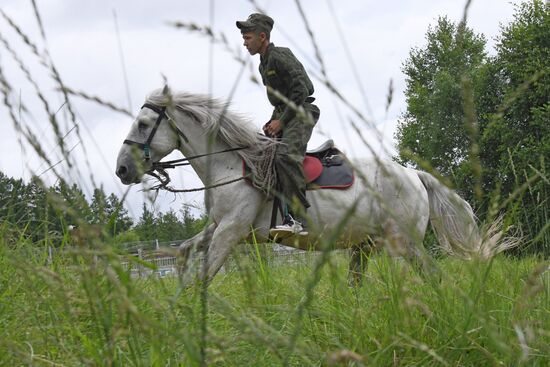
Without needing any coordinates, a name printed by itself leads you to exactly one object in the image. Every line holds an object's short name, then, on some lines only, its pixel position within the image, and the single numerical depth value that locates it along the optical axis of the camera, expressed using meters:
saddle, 13.01
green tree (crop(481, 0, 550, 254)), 46.03
